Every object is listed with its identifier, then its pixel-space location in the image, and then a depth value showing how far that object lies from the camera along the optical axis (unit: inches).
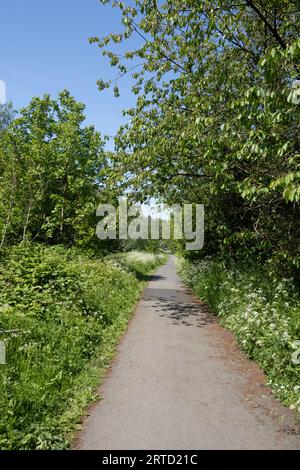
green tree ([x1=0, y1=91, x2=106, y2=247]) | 712.4
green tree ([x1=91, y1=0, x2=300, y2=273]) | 239.0
